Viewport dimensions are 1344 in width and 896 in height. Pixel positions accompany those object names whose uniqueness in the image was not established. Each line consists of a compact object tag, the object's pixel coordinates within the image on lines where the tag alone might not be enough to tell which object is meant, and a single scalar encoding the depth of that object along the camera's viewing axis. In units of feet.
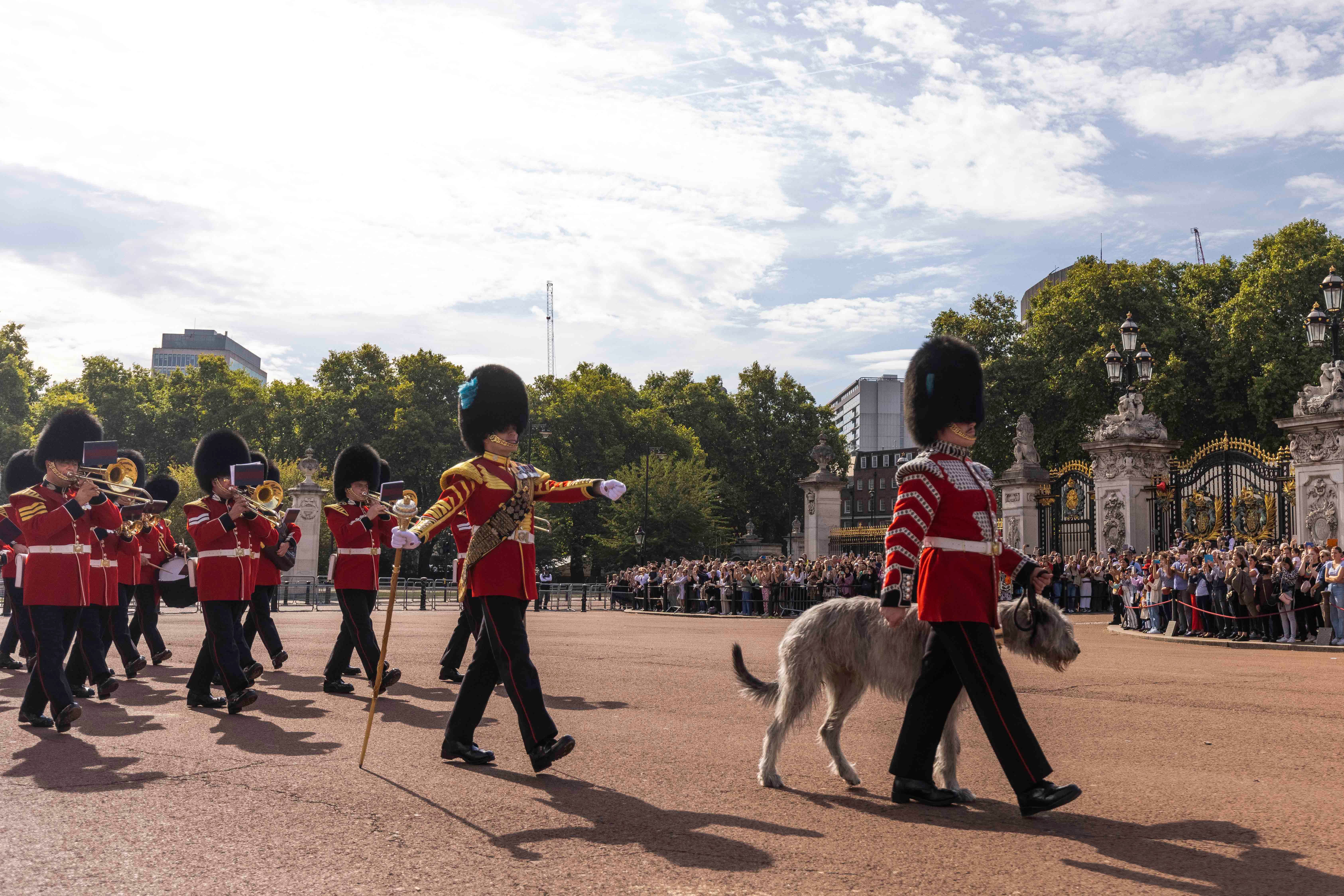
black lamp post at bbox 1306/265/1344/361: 61.77
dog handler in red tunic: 17.88
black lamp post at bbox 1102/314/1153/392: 78.38
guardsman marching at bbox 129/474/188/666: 43.21
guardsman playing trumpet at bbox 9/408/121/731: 26.53
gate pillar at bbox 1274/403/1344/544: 63.72
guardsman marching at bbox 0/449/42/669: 36.60
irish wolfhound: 19.43
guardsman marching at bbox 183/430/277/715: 30.32
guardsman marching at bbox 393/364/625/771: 21.02
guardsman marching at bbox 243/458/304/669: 39.55
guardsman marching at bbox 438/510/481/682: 32.91
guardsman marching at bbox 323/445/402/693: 33.99
